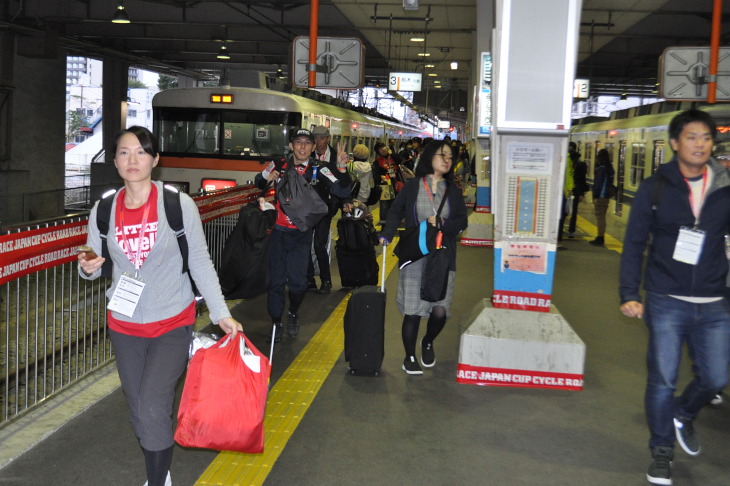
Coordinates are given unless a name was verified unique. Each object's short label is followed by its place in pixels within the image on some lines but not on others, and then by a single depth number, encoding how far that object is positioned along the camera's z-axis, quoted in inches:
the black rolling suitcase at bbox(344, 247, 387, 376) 216.7
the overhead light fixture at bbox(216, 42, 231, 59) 878.3
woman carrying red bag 130.9
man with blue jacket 149.3
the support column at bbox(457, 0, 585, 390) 209.0
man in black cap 250.2
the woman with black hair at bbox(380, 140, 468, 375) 217.6
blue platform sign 530.9
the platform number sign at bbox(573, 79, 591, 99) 800.1
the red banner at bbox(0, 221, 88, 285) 161.2
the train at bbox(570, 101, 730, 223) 546.0
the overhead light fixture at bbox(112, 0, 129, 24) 626.5
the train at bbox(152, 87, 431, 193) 502.6
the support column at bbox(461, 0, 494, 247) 520.1
